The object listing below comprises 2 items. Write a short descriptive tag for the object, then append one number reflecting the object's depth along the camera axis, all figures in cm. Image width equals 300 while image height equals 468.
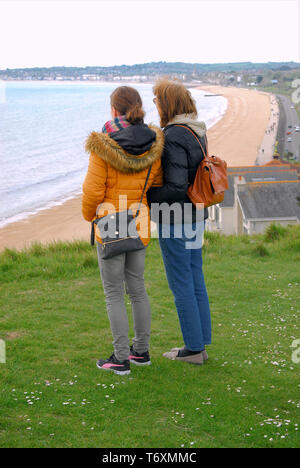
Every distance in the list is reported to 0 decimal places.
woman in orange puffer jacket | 359
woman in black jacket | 383
